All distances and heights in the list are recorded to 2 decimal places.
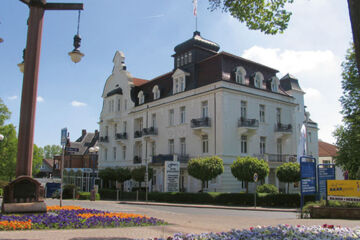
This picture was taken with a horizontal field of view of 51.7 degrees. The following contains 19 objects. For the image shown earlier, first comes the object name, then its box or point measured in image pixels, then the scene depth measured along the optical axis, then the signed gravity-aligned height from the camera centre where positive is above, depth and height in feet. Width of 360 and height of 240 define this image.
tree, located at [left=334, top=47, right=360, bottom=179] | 91.76 +15.01
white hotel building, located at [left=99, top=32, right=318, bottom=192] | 115.65 +22.06
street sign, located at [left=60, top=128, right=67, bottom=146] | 52.38 +5.68
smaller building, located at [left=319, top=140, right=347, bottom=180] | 208.43 +16.15
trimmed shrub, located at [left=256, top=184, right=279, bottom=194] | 95.28 -2.32
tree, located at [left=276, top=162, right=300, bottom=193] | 97.76 +1.88
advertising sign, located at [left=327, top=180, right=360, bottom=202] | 48.26 -1.16
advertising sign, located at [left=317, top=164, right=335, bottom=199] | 59.72 +0.75
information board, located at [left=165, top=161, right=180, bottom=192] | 104.70 +0.65
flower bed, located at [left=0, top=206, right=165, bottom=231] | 31.45 -4.12
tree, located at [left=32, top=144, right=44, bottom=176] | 225.35 +11.50
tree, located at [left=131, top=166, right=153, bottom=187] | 124.16 +1.24
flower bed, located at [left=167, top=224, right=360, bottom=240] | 23.54 -3.58
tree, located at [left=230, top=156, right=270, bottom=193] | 95.86 +2.76
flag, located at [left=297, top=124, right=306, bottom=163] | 86.29 +7.93
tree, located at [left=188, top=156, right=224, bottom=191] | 100.01 +2.91
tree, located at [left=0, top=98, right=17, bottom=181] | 167.56 +13.57
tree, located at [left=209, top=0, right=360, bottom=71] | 36.83 +16.61
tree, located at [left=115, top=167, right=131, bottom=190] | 138.31 +1.26
